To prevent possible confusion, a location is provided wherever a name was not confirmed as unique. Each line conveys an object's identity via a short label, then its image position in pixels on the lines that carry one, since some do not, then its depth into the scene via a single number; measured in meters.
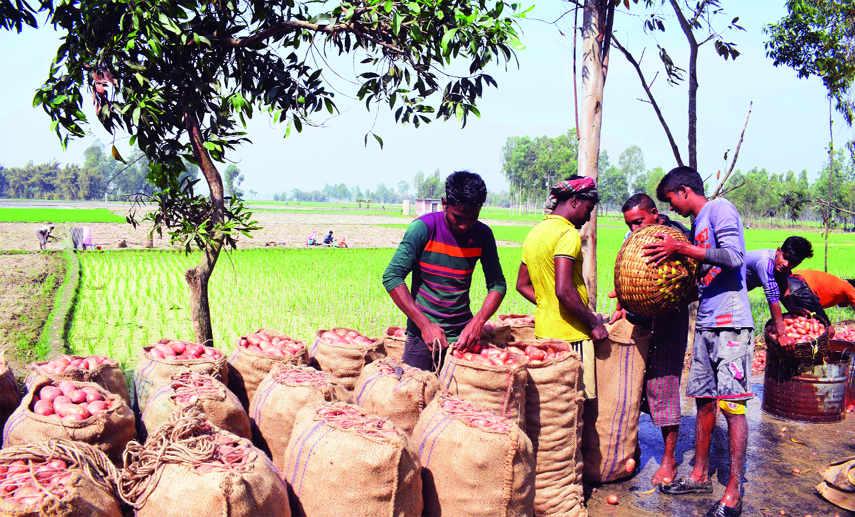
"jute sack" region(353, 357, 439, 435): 3.24
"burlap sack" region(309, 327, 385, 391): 4.00
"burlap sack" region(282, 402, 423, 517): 2.41
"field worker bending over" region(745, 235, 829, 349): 5.23
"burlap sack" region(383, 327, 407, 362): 4.34
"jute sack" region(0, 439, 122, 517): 1.92
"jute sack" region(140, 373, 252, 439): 2.90
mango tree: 3.44
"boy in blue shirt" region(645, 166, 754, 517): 3.53
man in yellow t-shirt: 3.55
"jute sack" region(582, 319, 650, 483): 3.83
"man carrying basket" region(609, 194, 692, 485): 3.98
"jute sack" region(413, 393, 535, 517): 2.71
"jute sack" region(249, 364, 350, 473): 3.11
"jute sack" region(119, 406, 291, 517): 2.10
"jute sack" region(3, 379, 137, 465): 2.60
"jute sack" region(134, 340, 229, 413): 3.41
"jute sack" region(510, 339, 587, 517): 3.37
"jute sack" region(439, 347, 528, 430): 3.20
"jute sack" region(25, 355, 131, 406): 3.26
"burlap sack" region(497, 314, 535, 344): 4.49
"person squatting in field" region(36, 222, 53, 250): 19.86
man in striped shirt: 3.54
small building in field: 59.57
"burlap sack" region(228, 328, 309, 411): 3.75
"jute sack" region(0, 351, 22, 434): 3.26
